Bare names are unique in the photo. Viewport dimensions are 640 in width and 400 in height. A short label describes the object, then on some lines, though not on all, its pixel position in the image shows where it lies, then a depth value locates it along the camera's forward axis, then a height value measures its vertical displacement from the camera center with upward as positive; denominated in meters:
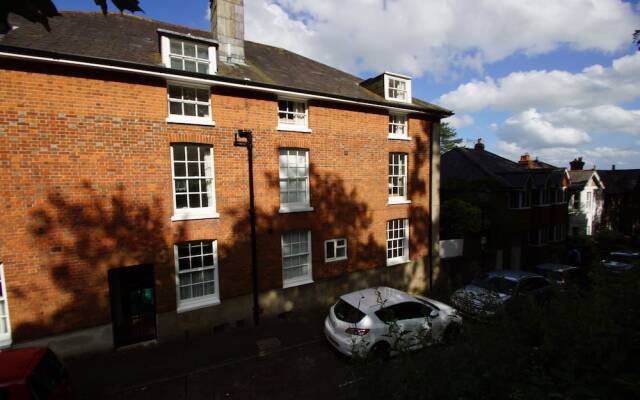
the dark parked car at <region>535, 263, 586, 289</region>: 14.06 -4.34
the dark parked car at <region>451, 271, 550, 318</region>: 10.46 -3.95
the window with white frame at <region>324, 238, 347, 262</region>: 12.55 -2.72
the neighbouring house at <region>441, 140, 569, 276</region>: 17.62 -1.84
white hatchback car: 8.03 -3.70
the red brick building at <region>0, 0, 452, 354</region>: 8.05 +0.13
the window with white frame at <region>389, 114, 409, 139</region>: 14.19 +2.49
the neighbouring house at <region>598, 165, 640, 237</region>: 30.84 -2.86
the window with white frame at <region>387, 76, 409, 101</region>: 14.64 +4.26
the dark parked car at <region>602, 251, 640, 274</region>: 16.02 -4.43
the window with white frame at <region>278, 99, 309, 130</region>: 11.61 +2.57
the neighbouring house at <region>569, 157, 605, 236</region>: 27.58 -2.28
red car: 4.90 -3.09
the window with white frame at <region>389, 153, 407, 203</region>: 14.21 +0.17
